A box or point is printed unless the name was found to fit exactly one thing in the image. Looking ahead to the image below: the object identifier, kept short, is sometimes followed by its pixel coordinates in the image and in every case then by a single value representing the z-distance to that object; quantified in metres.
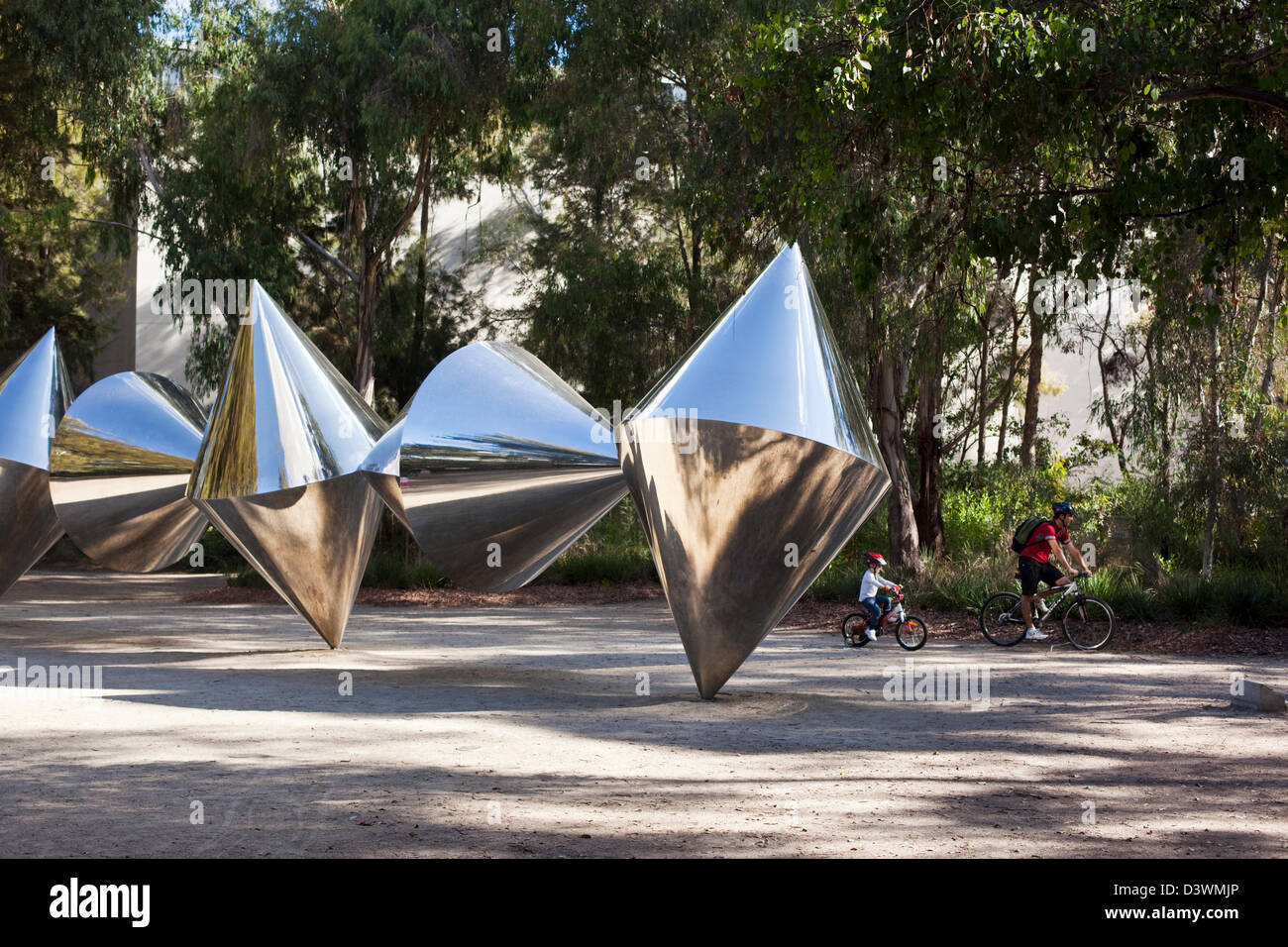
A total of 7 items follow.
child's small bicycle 15.77
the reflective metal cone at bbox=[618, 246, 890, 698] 9.27
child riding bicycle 15.49
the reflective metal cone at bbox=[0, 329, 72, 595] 14.26
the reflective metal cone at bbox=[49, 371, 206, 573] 13.47
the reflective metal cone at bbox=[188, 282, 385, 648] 11.92
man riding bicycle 15.41
